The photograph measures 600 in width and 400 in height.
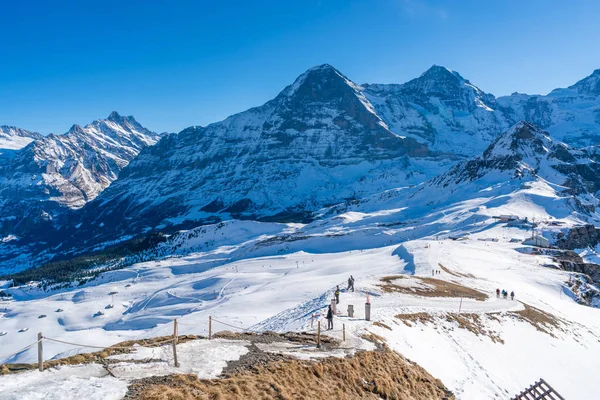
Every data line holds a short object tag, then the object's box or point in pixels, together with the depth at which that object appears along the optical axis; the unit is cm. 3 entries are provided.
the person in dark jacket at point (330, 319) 2420
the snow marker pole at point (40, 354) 1390
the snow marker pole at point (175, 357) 1592
